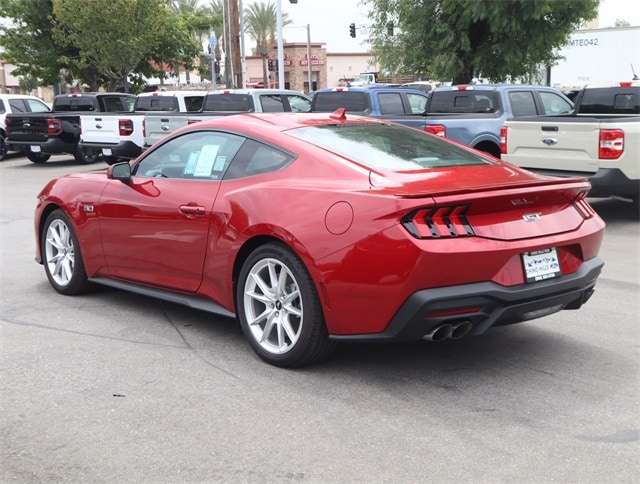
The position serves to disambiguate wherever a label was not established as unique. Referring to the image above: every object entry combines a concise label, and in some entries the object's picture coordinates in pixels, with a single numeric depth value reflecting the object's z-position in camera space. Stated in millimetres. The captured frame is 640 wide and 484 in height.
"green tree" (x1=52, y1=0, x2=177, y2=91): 29859
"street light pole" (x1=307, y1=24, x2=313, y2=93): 80250
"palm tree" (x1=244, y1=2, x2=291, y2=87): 68125
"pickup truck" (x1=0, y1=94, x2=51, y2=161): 23547
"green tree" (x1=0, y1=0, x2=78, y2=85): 32688
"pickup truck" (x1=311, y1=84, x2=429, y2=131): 15617
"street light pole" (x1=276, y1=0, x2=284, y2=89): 32312
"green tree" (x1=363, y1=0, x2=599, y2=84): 22734
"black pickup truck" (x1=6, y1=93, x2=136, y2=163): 20797
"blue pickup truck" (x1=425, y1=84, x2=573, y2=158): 13195
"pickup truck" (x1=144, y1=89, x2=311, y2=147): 17094
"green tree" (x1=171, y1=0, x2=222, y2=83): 36322
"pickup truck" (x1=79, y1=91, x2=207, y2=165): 19047
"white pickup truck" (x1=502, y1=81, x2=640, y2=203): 9953
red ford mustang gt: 4305
